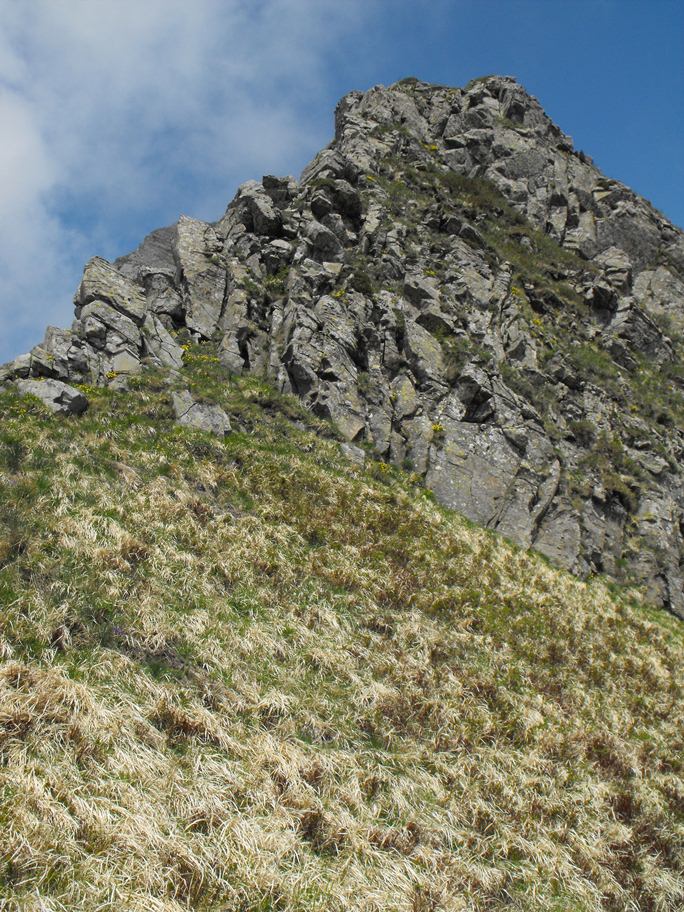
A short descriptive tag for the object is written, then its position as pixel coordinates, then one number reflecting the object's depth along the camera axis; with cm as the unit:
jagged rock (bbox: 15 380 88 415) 1830
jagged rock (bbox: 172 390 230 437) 2011
